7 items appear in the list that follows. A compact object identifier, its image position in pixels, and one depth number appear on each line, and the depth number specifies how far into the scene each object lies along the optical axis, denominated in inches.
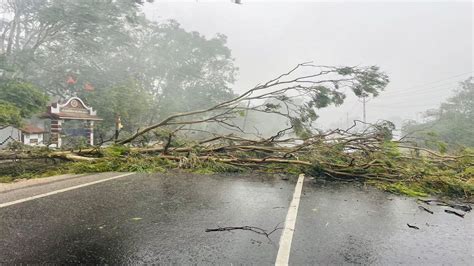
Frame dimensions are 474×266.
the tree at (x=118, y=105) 807.8
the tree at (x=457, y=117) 983.6
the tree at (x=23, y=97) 557.0
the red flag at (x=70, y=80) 796.0
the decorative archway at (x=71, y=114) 631.2
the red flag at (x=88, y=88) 802.9
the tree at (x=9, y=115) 431.9
